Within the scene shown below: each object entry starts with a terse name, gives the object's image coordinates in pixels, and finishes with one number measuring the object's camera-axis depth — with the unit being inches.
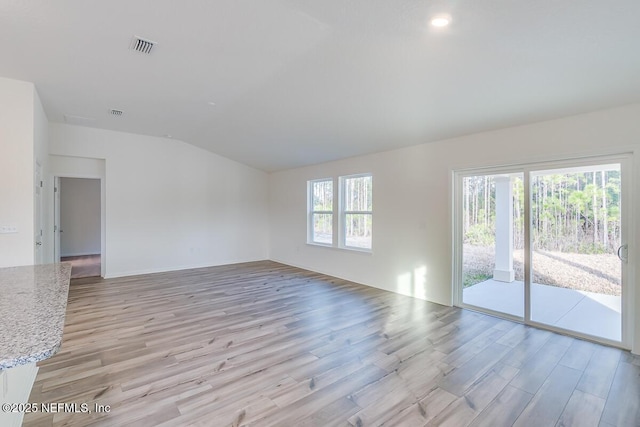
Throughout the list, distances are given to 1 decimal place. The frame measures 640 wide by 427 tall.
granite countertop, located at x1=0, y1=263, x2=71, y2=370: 34.5
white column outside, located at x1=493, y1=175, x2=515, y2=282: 154.5
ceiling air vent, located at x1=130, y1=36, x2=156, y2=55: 113.7
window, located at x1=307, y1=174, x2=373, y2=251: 231.1
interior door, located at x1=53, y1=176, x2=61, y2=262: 236.1
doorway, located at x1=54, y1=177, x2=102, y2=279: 365.7
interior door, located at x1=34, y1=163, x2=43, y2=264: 158.1
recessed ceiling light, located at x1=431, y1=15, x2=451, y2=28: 86.1
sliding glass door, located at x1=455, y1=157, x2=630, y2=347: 125.3
